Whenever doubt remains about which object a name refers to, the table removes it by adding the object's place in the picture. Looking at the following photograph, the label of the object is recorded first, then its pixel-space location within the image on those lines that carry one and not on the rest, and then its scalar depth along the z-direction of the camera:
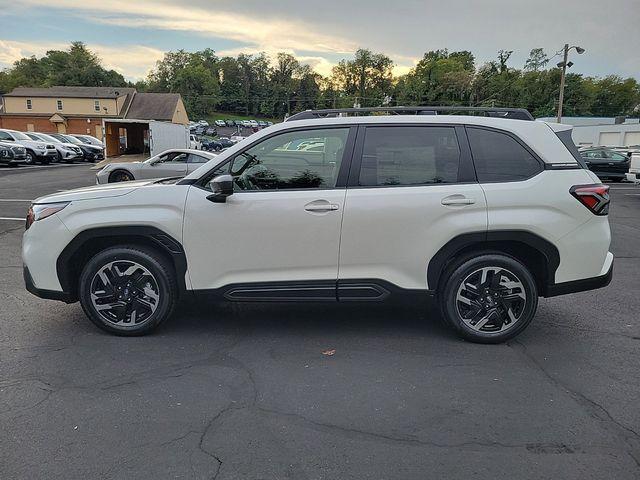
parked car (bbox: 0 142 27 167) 23.66
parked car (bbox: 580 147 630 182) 22.61
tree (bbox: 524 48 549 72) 91.38
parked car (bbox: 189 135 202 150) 36.30
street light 36.59
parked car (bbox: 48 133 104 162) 31.36
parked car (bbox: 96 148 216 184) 14.88
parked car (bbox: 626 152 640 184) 16.39
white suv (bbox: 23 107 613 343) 4.15
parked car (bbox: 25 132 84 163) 28.19
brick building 66.88
